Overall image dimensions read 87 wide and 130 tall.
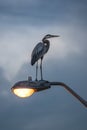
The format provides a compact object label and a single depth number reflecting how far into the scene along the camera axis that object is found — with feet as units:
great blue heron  57.88
